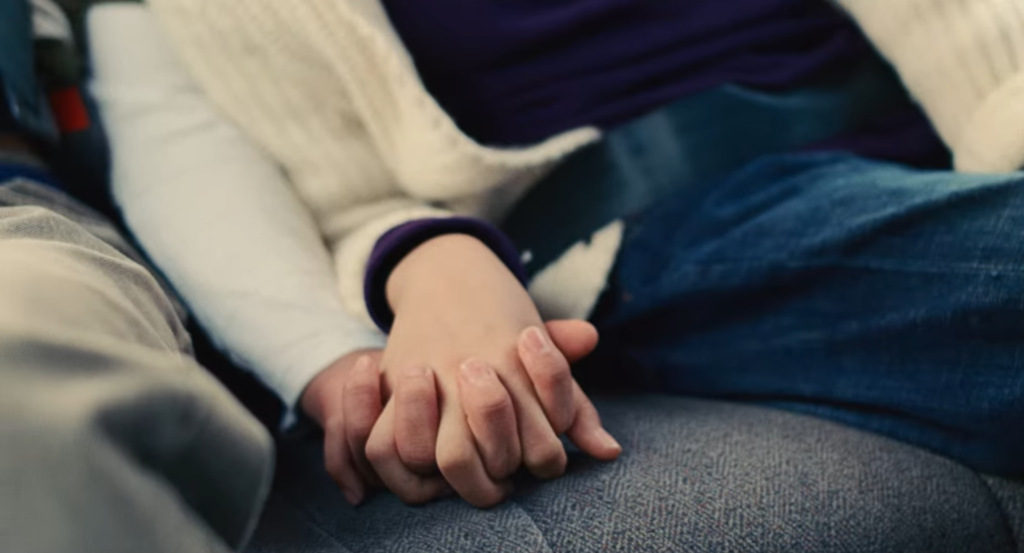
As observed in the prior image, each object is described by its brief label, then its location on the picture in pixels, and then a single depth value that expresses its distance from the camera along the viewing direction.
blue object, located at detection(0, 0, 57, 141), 0.51
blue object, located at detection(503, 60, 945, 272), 0.57
